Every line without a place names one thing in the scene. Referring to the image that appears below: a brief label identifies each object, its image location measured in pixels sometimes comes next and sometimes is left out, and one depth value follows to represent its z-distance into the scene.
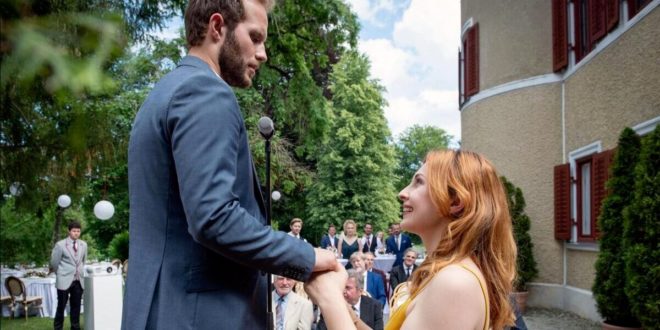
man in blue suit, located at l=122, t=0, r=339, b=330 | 1.55
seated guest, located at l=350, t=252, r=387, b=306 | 9.35
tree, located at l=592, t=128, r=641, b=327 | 8.55
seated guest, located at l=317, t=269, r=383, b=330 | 7.05
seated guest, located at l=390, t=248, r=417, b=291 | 10.59
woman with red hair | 1.87
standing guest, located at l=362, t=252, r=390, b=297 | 9.71
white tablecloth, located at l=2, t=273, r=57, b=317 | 14.14
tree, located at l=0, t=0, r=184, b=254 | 0.95
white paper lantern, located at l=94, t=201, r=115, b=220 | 11.64
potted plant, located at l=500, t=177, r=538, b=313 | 12.66
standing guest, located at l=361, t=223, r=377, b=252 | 16.00
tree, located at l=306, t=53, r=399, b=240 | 36.59
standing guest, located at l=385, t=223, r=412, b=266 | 13.83
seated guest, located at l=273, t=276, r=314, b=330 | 6.88
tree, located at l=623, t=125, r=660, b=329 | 6.82
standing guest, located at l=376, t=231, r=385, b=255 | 16.25
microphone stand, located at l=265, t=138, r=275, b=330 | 1.88
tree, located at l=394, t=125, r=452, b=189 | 61.34
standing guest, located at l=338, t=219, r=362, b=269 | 14.26
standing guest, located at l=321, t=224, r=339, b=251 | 15.41
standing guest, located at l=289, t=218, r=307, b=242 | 12.75
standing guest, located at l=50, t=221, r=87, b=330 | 10.55
